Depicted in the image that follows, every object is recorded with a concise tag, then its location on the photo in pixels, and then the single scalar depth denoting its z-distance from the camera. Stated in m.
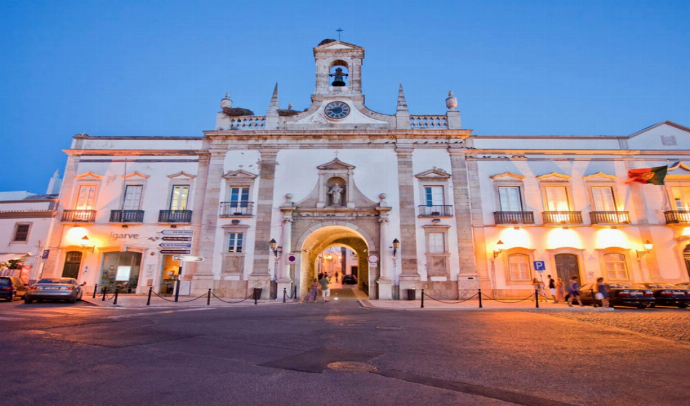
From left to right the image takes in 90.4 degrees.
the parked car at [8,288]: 16.12
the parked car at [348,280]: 45.28
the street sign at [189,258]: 17.82
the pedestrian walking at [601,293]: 15.23
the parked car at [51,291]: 15.05
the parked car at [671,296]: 14.82
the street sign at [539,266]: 18.30
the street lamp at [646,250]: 20.00
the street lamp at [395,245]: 19.60
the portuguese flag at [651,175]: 20.53
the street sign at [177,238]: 16.84
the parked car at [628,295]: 14.79
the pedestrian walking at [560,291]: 17.50
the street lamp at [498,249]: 20.02
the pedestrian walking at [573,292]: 16.03
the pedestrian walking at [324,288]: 19.48
